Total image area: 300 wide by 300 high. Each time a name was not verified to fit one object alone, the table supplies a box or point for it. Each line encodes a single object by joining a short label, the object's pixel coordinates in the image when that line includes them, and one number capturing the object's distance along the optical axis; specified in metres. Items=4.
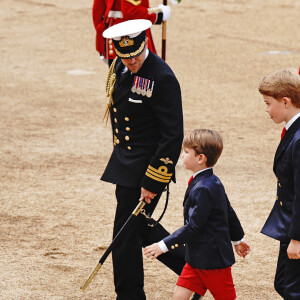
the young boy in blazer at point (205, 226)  7.50
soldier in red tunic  13.17
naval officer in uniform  8.02
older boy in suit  7.04
